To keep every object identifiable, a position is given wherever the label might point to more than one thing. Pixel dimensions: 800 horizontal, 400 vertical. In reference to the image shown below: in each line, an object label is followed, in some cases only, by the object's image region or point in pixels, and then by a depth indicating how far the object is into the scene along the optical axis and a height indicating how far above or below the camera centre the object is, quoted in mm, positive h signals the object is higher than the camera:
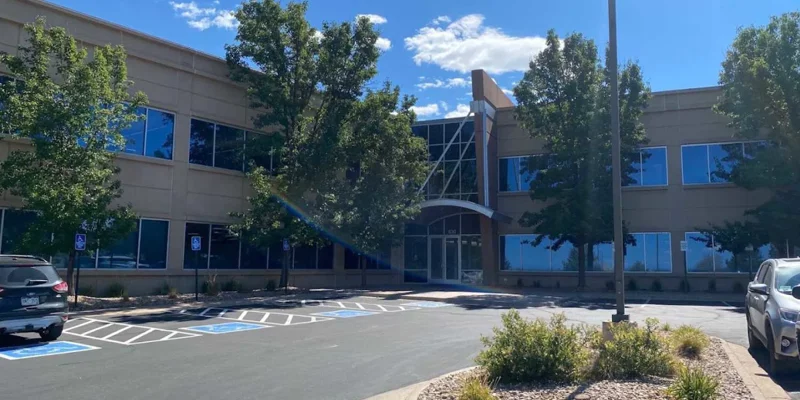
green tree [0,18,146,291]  18094 +3480
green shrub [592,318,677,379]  7965 -1281
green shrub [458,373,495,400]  6660 -1450
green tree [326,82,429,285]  27688 +3920
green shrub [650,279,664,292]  30797 -1311
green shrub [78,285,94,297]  21469 -1340
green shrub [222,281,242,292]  26172 -1351
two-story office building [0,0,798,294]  23828 +2866
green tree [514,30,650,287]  29375 +6068
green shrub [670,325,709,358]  9758 -1311
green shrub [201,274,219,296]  24480 -1290
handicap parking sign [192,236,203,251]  21786 +366
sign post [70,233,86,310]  17859 +285
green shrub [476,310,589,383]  7703 -1223
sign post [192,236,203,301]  21775 +365
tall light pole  10484 +1508
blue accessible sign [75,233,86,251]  17859 +301
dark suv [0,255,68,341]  11680 -886
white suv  8469 -729
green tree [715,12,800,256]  25516 +6397
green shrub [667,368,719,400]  6371 -1321
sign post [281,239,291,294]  27031 -711
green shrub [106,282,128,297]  22195 -1342
